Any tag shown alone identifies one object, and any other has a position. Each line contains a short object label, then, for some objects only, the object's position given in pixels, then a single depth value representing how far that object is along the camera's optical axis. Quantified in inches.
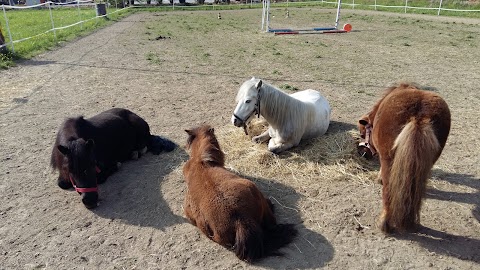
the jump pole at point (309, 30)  693.3
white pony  196.1
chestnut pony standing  121.0
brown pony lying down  126.4
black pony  154.9
